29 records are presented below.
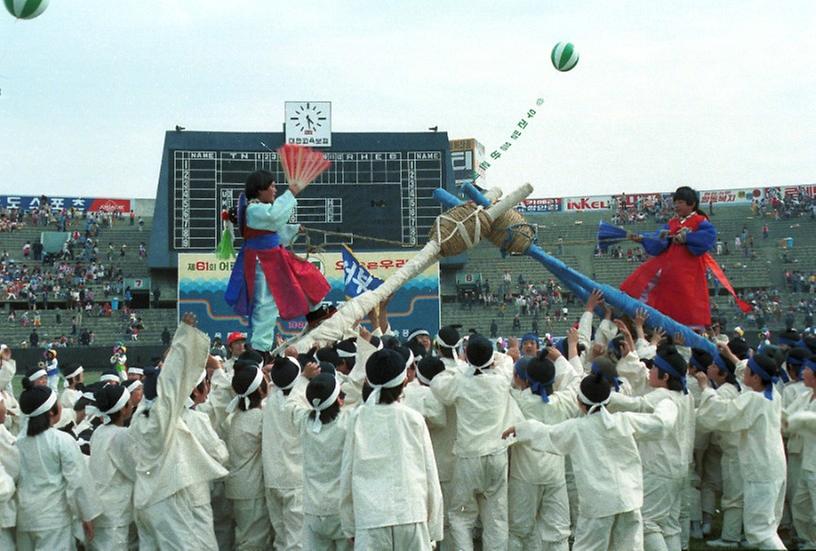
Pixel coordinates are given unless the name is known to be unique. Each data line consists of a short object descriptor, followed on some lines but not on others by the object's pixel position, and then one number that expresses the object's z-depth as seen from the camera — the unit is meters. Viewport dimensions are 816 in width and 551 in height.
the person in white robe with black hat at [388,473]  4.93
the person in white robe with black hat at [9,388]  7.97
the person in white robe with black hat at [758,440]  6.39
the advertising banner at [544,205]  56.03
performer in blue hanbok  8.14
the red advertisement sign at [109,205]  52.66
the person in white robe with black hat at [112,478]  5.88
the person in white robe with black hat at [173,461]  5.41
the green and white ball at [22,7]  9.43
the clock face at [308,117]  27.64
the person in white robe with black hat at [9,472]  5.52
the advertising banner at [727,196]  53.16
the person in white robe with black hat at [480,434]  6.24
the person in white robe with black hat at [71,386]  8.56
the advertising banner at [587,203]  54.38
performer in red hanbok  8.68
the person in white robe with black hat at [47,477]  5.60
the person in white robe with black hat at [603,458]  5.45
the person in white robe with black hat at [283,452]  6.19
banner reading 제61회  25.72
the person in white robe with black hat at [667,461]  6.39
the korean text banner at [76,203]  51.28
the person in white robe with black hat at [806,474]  6.70
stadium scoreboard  25.62
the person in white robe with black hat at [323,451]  5.33
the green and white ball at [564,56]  12.62
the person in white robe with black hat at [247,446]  6.35
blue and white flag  13.03
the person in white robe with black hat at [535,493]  6.43
